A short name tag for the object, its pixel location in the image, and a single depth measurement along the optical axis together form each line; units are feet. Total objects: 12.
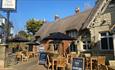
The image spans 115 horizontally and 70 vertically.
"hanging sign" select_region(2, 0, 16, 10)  25.74
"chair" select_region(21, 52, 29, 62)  26.97
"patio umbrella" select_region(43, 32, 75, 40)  25.21
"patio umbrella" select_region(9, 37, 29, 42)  33.52
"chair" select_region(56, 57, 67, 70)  18.61
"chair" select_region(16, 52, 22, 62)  27.12
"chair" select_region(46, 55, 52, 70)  19.61
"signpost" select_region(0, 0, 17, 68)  25.73
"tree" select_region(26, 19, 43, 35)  67.78
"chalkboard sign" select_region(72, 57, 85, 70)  13.84
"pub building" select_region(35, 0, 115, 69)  24.32
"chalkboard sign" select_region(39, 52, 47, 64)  21.38
